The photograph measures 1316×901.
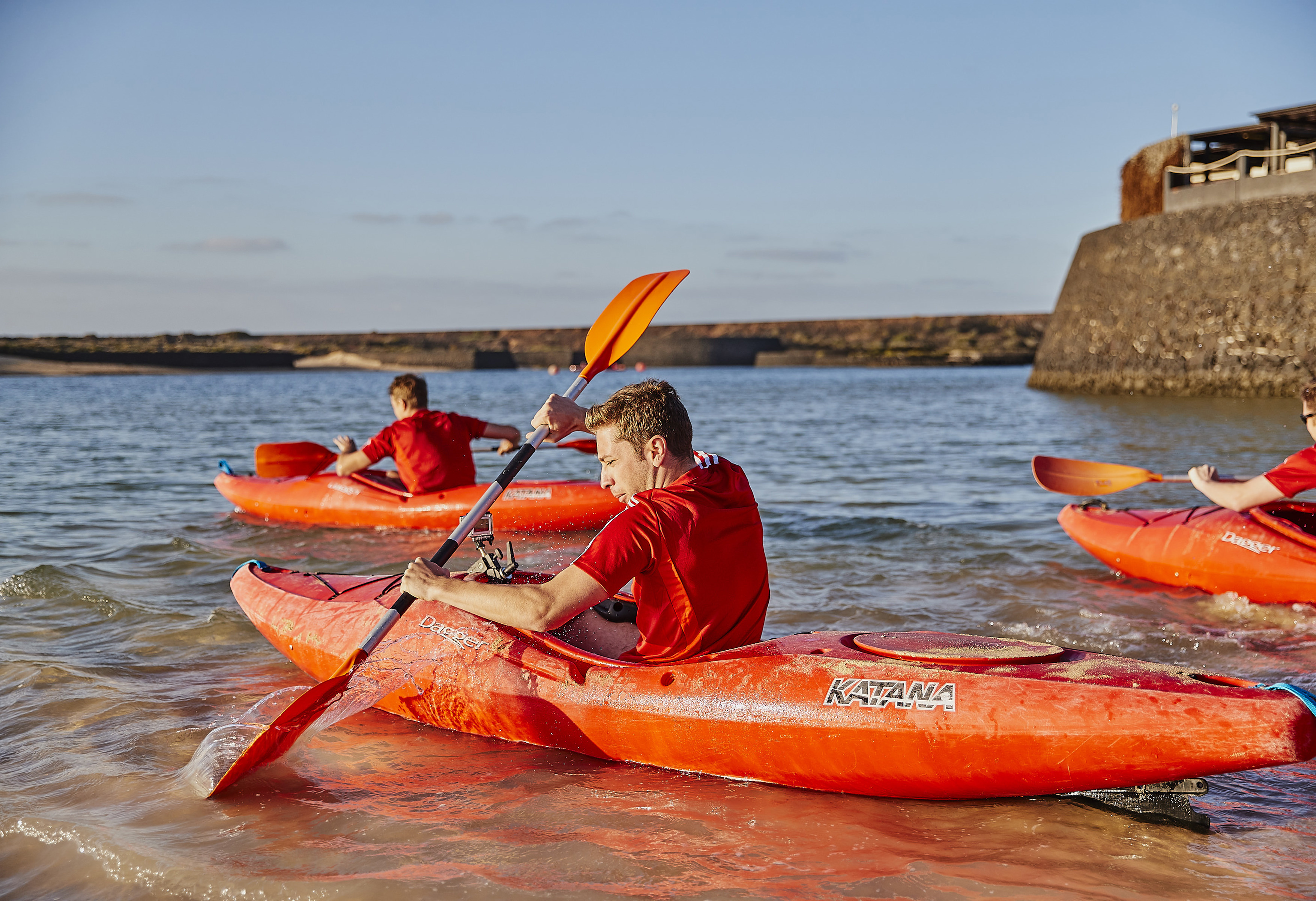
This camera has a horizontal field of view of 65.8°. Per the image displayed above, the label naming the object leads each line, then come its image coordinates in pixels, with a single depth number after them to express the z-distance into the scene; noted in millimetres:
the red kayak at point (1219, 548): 5418
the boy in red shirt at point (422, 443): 7441
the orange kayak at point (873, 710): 2686
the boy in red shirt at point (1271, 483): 5012
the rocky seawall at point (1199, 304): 20031
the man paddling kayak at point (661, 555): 2896
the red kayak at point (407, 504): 7672
